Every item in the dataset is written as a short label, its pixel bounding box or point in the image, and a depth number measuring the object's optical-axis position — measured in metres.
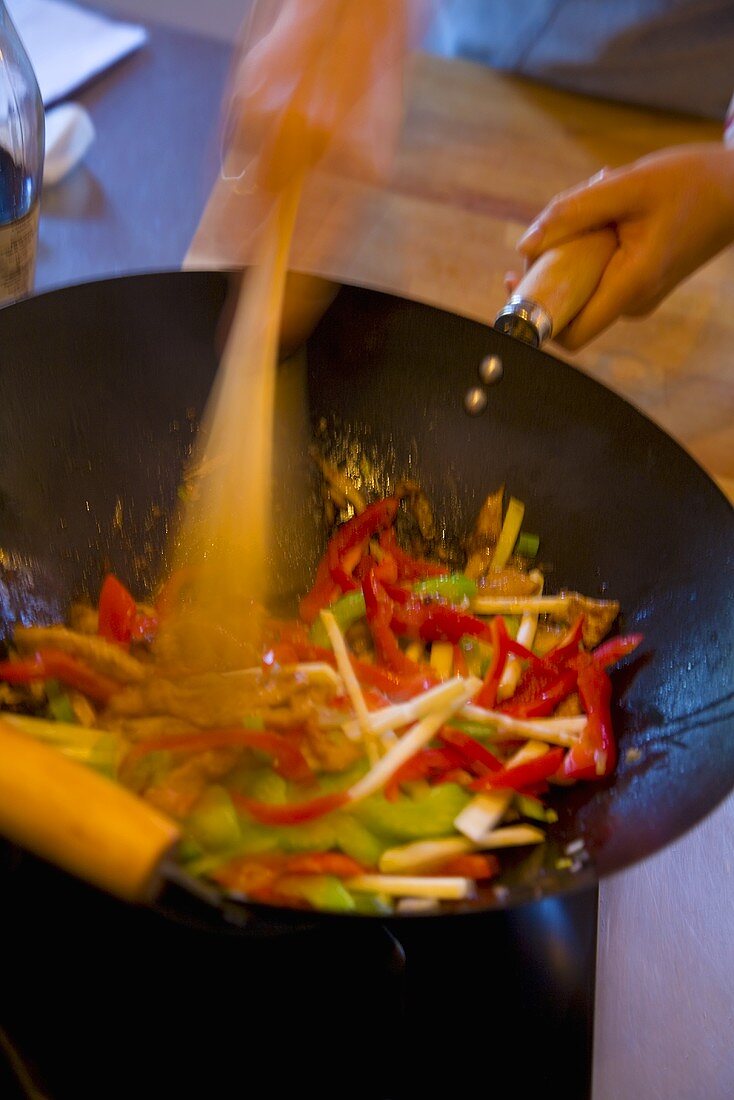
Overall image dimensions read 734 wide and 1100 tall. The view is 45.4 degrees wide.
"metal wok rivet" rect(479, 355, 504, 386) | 1.02
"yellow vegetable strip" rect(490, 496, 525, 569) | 1.03
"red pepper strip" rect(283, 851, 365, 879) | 0.71
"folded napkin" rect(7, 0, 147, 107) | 1.70
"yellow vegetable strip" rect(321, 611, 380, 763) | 0.83
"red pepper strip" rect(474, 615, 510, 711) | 0.90
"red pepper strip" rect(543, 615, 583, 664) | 0.92
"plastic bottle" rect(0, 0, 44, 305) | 0.97
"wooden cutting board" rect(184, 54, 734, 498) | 1.39
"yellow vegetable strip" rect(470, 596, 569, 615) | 0.98
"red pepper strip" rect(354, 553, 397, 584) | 1.00
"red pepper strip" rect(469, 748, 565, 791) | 0.81
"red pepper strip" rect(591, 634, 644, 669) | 0.89
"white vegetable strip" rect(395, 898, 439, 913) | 0.59
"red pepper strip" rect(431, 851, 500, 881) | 0.74
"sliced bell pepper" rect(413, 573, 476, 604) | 0.99
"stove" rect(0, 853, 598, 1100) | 0.66
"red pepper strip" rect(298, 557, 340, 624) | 1.00
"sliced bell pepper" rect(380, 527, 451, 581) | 1.04
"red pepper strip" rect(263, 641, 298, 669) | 0.91
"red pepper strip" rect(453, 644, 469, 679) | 0.96
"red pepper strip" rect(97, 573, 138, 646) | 0.90
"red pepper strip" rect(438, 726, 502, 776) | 0.84
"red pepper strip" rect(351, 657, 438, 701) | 0.91
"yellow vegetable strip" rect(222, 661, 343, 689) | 0.87
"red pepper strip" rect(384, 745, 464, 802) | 0.81
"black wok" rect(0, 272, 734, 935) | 0.83
